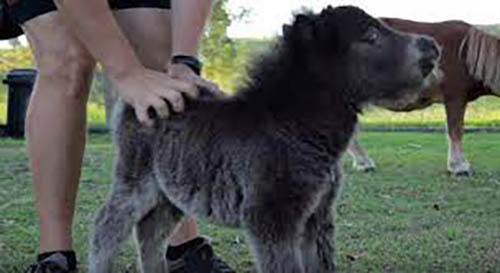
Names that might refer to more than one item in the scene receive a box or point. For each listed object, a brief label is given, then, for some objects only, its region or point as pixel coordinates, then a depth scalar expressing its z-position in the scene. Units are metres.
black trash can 11.89
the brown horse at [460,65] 8.01
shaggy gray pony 2.51
